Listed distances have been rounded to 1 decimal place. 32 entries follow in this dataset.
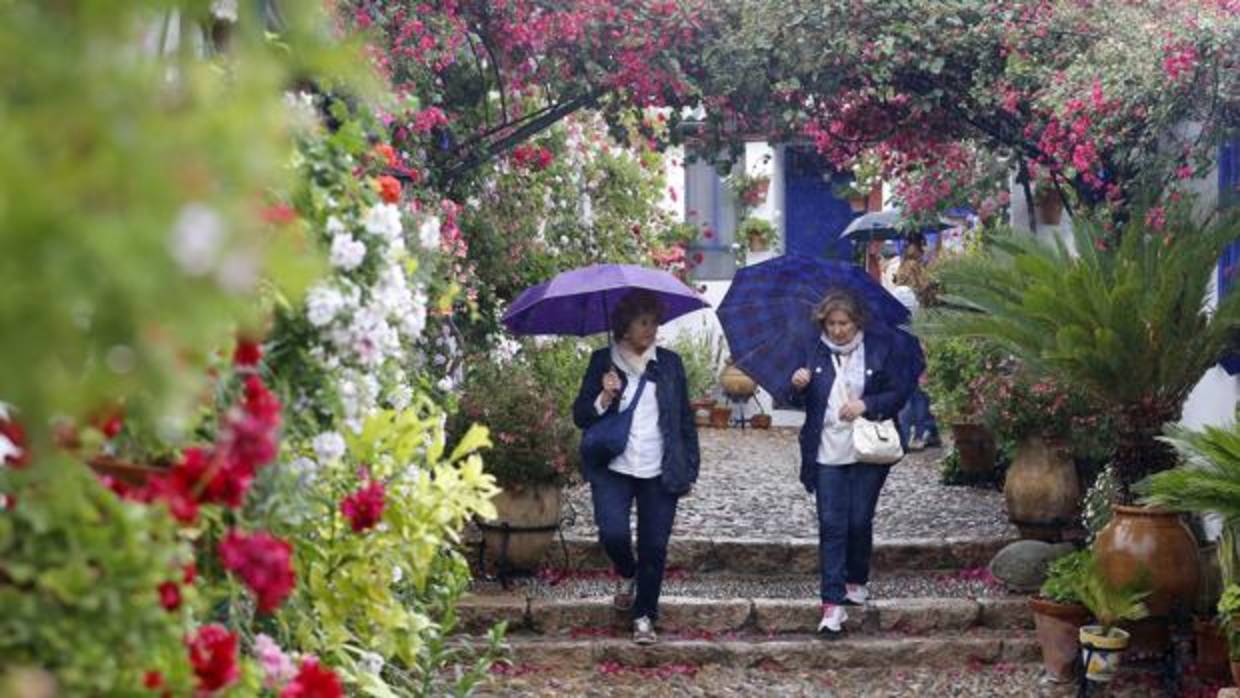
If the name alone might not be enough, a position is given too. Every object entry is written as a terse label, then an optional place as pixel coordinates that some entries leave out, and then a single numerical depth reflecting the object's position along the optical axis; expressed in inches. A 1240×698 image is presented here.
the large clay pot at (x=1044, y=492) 749.9
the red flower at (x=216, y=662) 173.6
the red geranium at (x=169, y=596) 171.8
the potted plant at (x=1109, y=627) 556.7
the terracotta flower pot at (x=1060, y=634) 596.1
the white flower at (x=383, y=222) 248.2
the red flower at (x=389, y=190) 291.7
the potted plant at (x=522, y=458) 682.8
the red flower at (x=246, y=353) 188.2
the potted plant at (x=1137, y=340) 568.4
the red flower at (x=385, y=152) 333.7
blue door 1519.4
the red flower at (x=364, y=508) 254.7
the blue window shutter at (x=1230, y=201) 619.8
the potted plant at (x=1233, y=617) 488.7
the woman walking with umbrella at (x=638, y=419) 617.9
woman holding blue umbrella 643.5
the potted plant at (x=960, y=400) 942.4
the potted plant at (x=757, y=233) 1482.5
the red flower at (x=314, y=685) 190.2
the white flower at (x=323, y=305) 227.6
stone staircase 638.5
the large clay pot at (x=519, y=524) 693.3
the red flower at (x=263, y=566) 166.6
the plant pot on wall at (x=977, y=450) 967.0
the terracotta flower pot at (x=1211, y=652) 558.6
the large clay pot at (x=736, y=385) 1368.1
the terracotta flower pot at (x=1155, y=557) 562.6
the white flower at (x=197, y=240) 86.8
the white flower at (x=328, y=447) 233.1
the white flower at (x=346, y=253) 238.8
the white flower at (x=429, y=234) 289.0
